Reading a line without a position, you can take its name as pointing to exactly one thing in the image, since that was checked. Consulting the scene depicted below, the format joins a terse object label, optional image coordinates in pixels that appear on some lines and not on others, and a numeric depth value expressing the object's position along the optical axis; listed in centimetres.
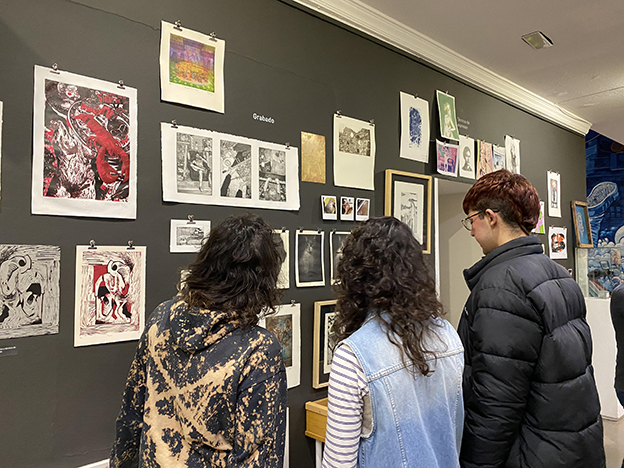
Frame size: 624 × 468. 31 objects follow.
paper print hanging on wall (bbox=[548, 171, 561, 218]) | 459
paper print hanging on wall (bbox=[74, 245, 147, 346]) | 166
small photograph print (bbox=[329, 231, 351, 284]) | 253
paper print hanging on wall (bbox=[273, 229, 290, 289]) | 226
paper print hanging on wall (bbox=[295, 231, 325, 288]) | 238
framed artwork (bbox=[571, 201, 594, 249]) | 491
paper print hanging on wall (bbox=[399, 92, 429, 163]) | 300
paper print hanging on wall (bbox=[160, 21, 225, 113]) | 191
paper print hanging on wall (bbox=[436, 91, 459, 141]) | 324
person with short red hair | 135
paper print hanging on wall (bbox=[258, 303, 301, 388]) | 228
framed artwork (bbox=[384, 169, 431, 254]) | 286
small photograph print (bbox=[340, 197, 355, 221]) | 260
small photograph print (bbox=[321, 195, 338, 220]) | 249
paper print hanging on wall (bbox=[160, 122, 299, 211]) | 192
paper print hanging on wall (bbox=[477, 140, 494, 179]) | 365
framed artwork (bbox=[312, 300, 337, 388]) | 244
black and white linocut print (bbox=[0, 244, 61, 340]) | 151
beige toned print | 241
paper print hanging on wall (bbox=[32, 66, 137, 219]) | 159
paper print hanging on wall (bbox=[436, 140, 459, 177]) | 321
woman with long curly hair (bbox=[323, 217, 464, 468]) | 109
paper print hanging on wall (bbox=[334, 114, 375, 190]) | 258
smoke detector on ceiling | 312
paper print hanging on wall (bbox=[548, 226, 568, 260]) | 455
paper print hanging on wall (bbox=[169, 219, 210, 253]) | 191
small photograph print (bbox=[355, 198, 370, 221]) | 268
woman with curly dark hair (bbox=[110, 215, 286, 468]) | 109
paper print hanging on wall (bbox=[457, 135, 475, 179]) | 346
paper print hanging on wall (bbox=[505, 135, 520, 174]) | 397
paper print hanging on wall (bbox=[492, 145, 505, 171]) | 381
